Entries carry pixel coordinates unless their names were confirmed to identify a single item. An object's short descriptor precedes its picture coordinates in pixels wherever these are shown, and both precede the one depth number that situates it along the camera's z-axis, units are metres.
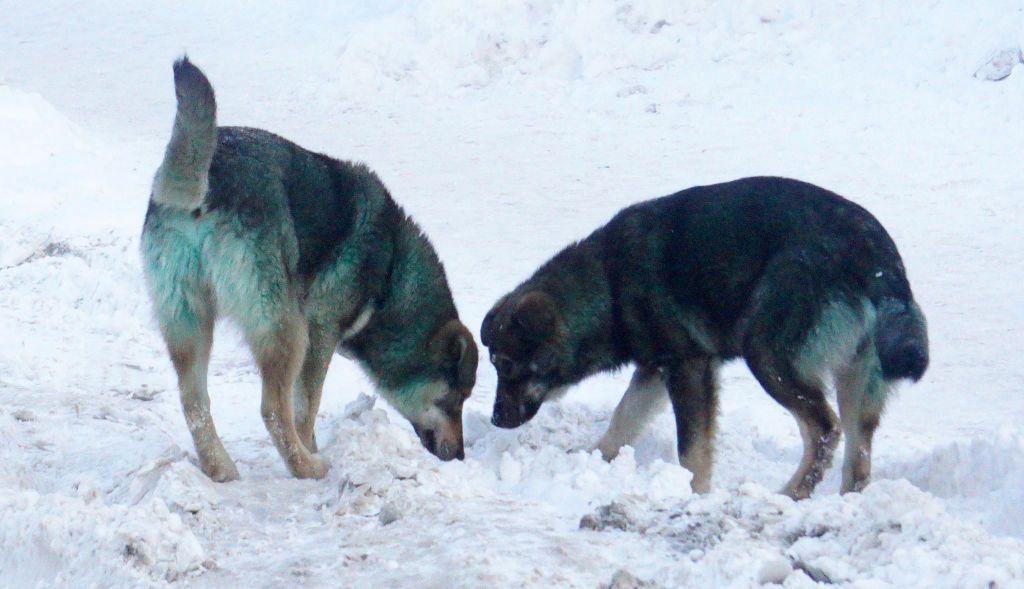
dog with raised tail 11.02
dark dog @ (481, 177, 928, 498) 12.07
